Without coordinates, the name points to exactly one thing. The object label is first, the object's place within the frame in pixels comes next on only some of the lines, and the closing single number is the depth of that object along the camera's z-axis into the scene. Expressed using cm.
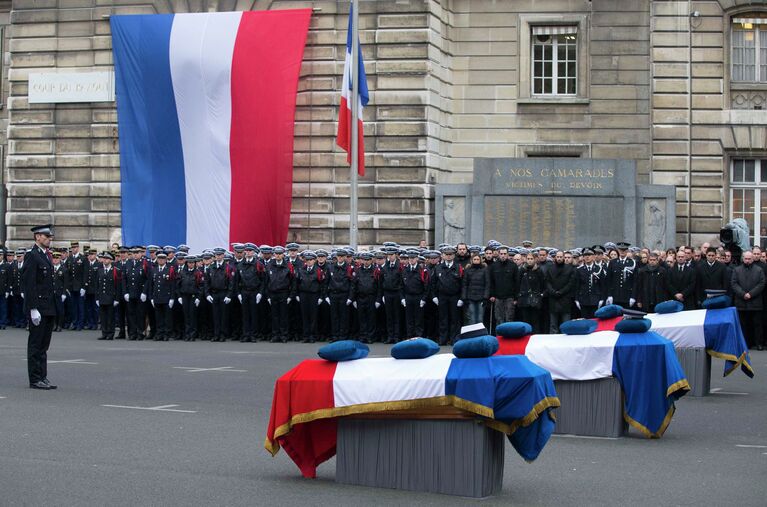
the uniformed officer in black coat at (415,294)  2333
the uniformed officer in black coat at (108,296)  2486
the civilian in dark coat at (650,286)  2269
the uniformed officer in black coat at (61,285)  2725
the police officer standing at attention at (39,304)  1510
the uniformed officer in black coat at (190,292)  2455
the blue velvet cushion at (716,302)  1468
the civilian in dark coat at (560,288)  2234
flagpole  2658
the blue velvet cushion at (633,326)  1158
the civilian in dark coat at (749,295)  2197
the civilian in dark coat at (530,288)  2238
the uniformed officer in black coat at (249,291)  2433
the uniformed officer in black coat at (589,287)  2275
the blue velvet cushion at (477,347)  878
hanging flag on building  3005
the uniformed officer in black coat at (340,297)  2389
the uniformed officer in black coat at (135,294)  2481
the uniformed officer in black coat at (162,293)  2464
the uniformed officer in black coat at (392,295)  2358
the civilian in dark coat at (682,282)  2261
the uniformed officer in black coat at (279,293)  2414
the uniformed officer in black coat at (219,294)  2442
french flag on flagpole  2692
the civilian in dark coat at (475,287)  2264
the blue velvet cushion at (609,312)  1285
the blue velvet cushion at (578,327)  1184
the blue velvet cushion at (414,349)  904
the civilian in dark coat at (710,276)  2255
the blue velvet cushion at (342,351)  925
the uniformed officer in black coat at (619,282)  2278
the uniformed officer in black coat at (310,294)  2403
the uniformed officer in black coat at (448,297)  2303
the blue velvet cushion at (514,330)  1124
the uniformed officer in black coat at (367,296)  2377
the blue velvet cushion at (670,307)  1469
